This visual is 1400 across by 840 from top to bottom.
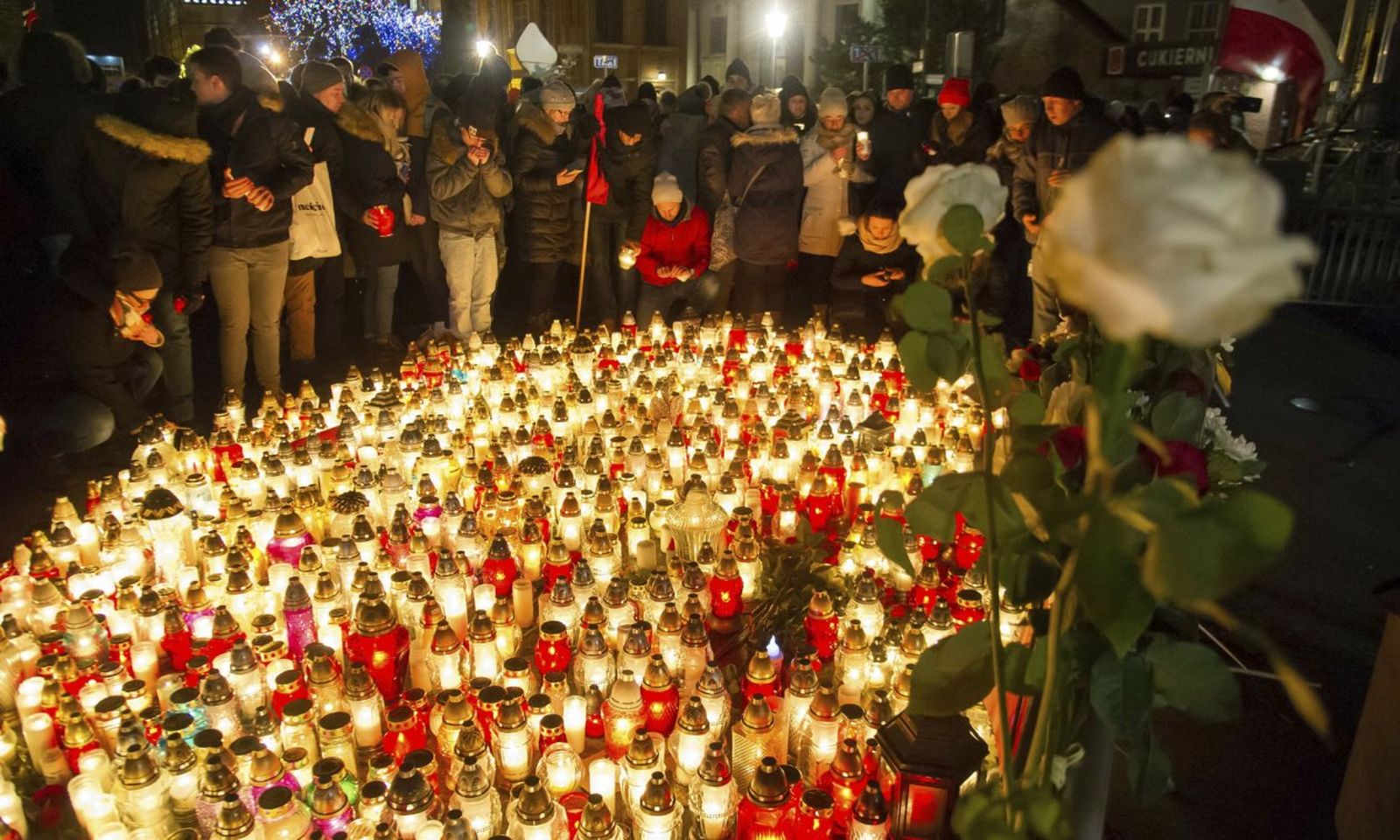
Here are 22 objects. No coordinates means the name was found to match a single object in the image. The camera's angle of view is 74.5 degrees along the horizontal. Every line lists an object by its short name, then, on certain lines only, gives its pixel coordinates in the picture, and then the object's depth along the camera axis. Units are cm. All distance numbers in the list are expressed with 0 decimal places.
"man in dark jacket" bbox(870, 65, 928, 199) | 690
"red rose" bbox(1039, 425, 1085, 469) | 127
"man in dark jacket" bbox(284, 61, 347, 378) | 548
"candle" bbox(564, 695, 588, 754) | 242
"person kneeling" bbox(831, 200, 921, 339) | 610
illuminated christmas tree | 2456
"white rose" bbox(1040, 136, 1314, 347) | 63
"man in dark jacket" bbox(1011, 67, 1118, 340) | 584
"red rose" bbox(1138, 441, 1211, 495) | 119
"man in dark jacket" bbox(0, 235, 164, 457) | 420
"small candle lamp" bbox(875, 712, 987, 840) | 176
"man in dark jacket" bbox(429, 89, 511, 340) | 582
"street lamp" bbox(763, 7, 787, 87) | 2005
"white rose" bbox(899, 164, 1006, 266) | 98
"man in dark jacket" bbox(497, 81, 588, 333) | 617
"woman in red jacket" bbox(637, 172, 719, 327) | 613
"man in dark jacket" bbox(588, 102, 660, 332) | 636
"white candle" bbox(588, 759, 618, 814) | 218
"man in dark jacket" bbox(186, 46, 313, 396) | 480
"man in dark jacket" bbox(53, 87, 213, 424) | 443
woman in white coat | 645
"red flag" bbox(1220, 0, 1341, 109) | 539
